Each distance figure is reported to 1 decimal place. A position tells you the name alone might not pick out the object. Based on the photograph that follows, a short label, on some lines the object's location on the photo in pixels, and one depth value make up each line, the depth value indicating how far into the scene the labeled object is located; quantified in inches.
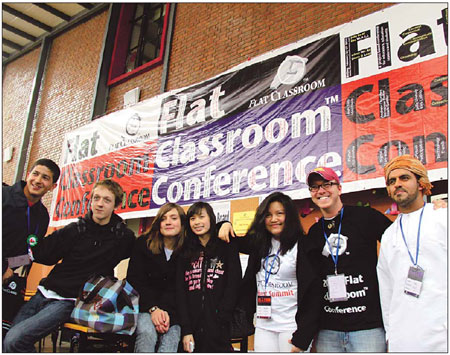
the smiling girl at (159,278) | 86.3
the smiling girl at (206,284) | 83.1
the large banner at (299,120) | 127.6
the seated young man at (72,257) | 84.0
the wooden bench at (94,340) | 86.1
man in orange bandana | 64.5
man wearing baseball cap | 73.3
